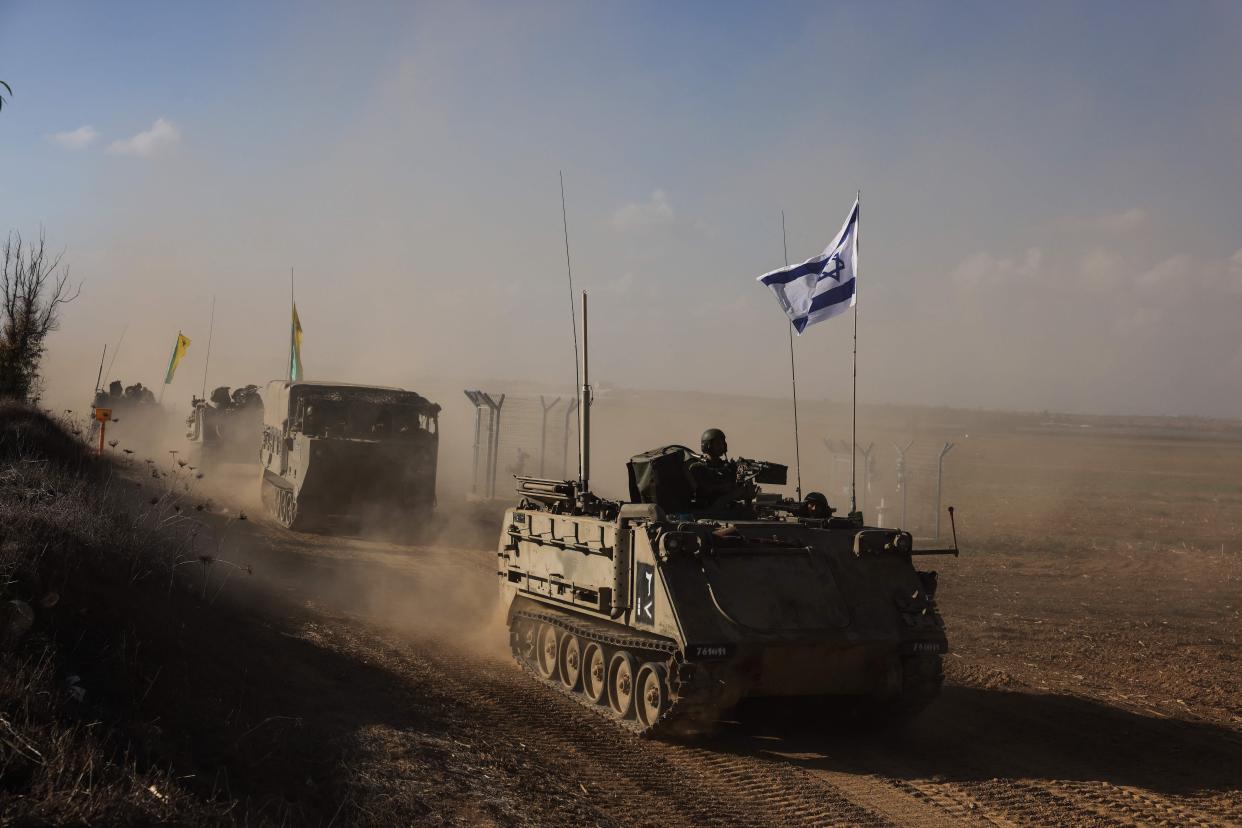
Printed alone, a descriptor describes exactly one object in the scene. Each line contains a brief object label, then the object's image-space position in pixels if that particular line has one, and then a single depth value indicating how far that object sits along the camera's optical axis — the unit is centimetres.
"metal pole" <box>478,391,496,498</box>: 2702
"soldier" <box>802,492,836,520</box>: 1107
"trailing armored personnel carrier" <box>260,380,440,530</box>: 2169
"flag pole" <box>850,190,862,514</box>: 1113
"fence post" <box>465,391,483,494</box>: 2742
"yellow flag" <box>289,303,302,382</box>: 3147
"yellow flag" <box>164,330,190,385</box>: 3209
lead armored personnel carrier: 908
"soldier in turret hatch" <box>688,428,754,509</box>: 1127
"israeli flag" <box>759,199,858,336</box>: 1305
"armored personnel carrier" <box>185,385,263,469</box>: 3153
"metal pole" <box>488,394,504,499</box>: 2665
